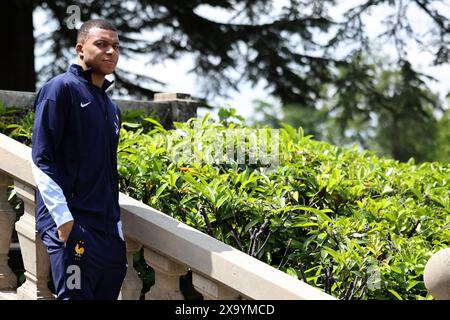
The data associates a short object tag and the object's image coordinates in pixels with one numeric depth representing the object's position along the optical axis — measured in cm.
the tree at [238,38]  1295
